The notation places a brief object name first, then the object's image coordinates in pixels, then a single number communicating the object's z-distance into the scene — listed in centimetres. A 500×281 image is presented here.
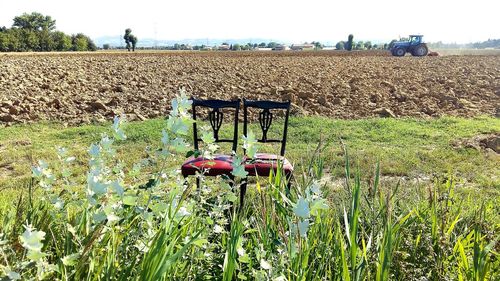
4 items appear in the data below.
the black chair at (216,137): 395
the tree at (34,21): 7694
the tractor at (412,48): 3366
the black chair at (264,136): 402
